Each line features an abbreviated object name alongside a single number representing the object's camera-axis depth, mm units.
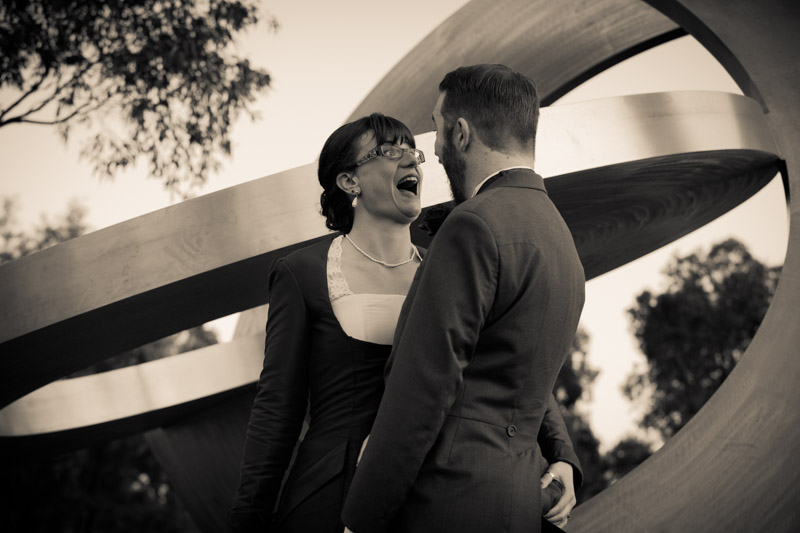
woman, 2467
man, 1942
